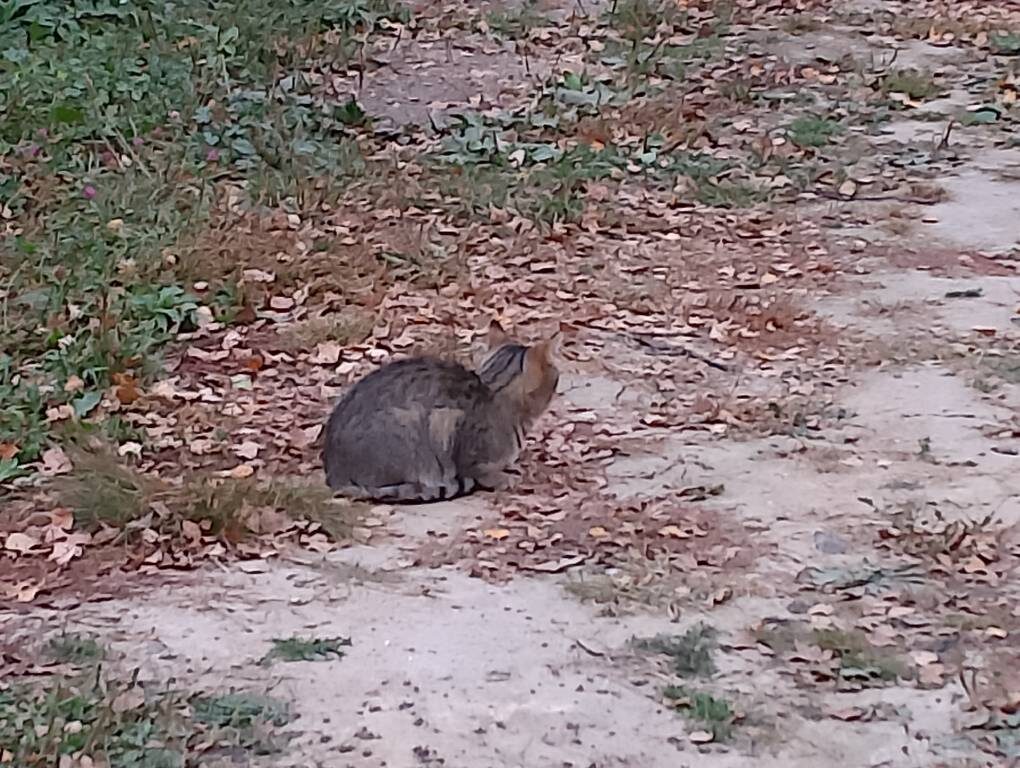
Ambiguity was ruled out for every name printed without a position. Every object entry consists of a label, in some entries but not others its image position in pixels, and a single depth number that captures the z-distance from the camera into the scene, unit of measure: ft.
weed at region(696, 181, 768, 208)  25.99
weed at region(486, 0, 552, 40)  34.35
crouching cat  16.29
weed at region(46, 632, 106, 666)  13.23
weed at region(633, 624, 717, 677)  13.16
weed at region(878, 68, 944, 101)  31.65
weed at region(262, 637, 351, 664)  13.32
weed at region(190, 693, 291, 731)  12.32
